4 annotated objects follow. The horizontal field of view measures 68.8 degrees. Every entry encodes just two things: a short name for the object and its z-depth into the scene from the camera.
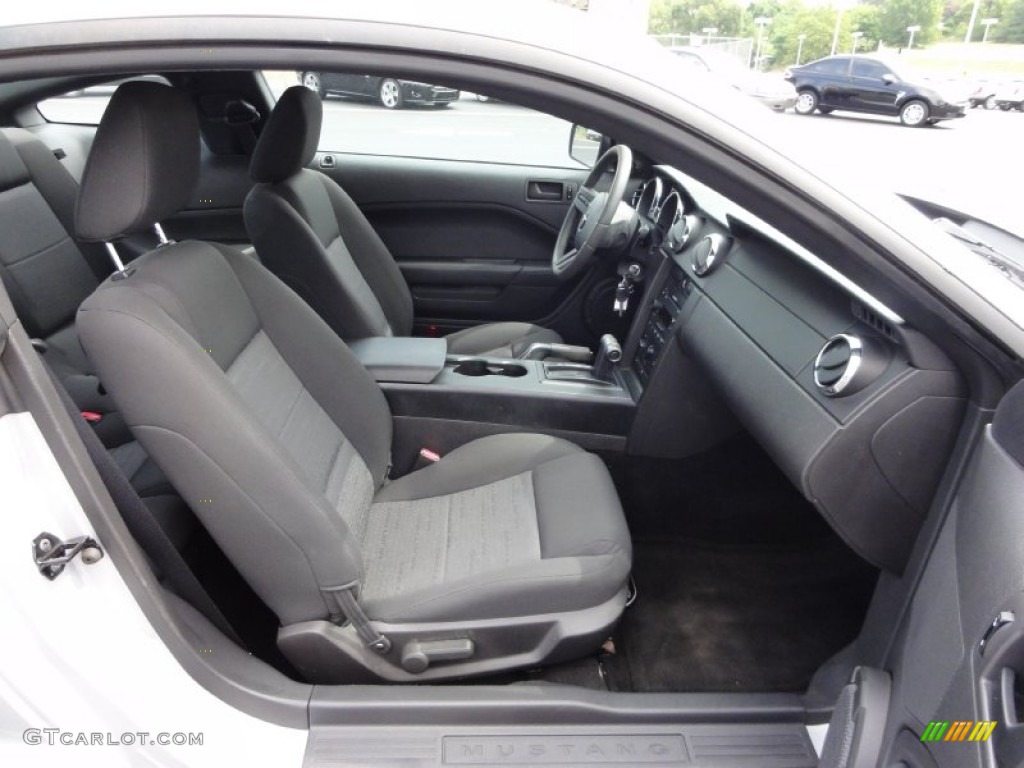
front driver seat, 2.24
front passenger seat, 1.18
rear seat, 2.20
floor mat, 1.74
